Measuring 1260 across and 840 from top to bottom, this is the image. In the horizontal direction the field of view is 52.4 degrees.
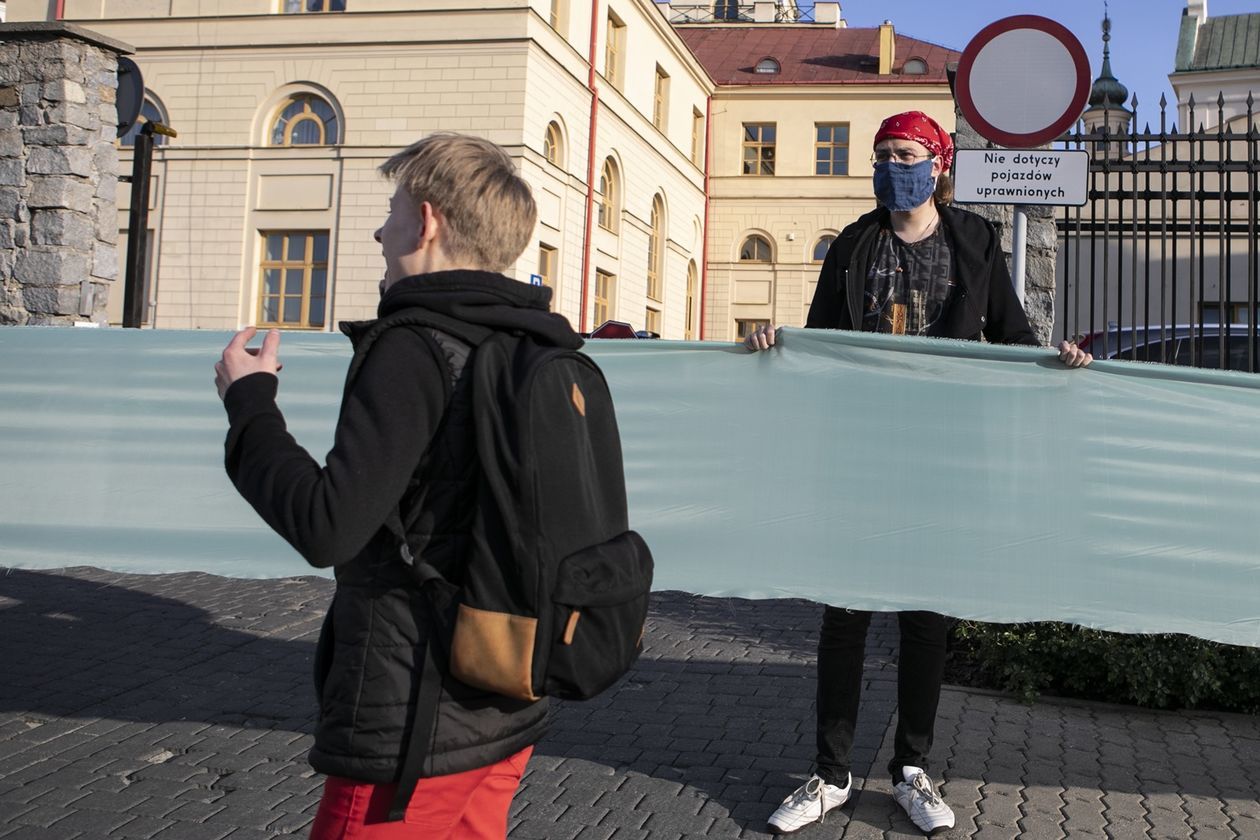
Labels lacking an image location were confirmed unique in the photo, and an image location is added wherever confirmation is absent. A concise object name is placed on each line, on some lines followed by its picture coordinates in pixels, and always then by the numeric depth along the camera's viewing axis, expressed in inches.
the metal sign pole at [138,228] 442.9
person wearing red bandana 163.8
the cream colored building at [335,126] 1213.7
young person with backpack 76.8
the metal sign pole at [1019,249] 249.3
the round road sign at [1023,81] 239.5
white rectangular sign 246.7
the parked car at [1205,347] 435.8
